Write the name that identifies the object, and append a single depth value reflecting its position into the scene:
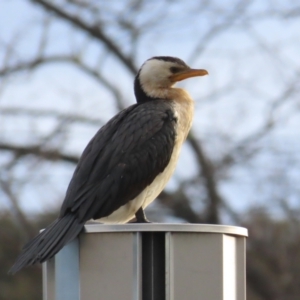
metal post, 8.72
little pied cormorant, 10.01
